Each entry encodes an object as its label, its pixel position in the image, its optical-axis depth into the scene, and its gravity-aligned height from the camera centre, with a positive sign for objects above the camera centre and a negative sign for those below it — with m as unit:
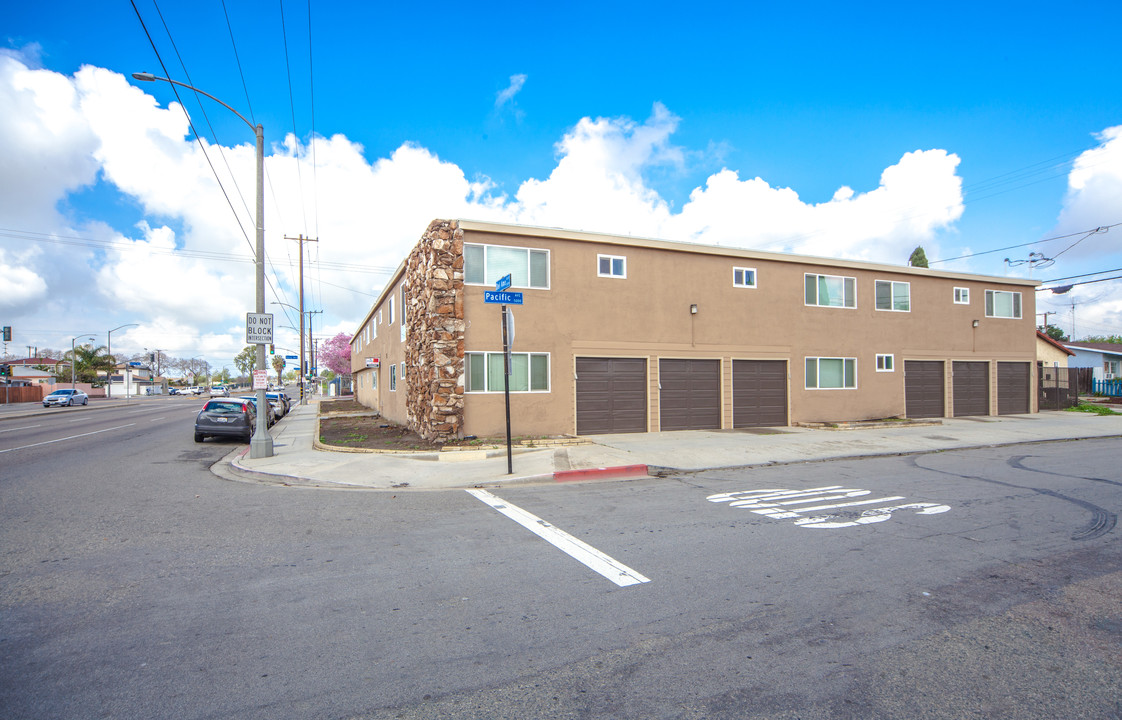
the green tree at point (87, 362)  73.50 +1.25
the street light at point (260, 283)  13.46 +2.12
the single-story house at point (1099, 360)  43.38 +0.01
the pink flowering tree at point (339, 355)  66.94 +1.65
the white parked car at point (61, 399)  43.47 -2.09
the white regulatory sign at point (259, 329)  13.89 +1.00
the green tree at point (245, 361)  115.25 +1.90
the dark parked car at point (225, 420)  17.78 -1.59
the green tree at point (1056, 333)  80.38 +3.99
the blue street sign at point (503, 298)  10.46 +1.26
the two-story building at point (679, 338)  15.72 +0.87
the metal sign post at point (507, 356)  10.42 +0.20
